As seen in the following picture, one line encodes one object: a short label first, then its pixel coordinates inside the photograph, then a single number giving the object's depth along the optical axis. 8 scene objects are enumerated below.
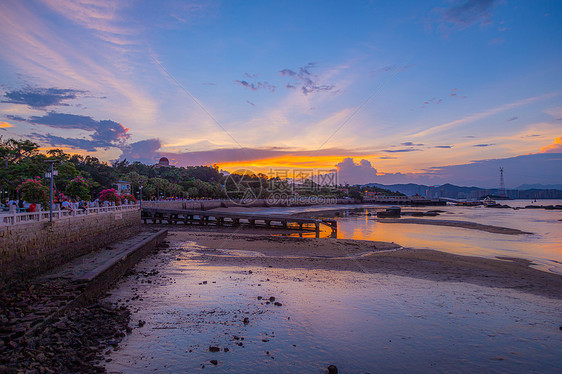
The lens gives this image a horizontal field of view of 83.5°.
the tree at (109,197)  32.50
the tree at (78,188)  32.09
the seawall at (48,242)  11.94
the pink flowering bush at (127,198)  38.31
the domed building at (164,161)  179.86
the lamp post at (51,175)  15.36
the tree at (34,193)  19.12
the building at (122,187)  43.62
